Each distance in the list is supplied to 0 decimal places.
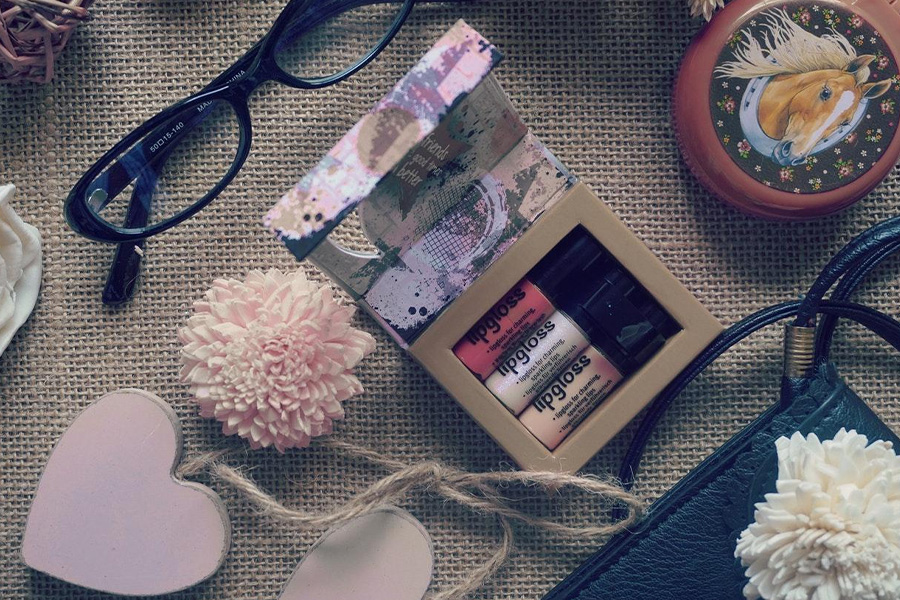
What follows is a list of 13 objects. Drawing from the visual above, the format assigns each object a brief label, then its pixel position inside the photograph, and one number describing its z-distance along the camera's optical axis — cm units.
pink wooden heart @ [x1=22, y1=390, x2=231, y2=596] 48
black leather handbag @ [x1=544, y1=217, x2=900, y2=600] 45
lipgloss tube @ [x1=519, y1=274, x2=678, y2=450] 45
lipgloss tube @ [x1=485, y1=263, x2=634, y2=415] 45
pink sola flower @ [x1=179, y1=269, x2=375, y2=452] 42
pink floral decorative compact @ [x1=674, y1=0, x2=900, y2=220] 47
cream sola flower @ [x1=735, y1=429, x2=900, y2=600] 38
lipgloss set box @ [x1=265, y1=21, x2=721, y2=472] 43
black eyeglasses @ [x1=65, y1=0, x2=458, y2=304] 45
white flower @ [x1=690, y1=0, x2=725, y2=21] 46
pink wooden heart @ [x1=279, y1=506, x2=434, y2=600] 48
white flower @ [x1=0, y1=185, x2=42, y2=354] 46
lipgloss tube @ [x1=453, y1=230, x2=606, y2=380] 45
